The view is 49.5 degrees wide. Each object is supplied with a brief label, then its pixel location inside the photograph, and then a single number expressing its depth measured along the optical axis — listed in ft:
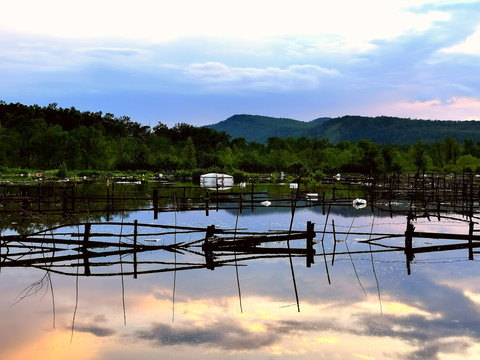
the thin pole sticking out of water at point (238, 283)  56.70
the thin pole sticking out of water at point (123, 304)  50.60
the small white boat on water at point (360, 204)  159.43
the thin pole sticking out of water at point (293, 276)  56.11
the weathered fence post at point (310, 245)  74.54
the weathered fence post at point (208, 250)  74.74
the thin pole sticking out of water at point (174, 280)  54.12
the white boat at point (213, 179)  297.53
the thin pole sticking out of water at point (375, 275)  56.30
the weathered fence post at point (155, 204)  117.91
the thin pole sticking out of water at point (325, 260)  65.67
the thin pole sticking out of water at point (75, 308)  47.13
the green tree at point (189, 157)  388.96
